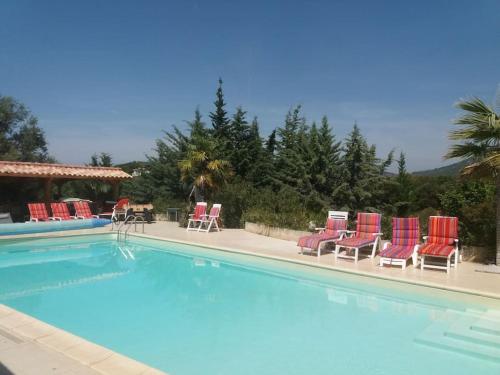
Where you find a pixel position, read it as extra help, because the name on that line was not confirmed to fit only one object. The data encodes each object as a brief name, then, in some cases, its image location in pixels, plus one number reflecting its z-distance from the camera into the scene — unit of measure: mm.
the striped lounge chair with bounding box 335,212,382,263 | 8320
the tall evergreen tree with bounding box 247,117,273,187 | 18438
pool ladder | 12691
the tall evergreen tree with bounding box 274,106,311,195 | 16359
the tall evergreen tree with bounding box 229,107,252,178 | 18703
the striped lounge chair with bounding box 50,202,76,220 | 14531
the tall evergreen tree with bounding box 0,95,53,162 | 25656
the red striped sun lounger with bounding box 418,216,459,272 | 7258
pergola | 14705
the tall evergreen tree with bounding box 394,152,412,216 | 17688
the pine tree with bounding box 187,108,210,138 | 18725
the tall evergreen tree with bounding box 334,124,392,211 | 15609
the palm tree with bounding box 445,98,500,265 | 7062
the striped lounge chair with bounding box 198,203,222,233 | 12977
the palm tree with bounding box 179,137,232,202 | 14164
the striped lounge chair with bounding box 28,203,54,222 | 14023
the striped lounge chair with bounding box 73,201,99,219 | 15109
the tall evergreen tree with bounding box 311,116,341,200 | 16156
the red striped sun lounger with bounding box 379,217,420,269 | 7461
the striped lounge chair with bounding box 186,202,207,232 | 13312
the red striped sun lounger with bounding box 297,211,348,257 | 8595
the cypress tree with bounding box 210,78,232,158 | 19531
